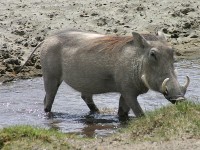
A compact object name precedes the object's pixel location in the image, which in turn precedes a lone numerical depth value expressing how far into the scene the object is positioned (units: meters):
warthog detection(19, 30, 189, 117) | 17.11
